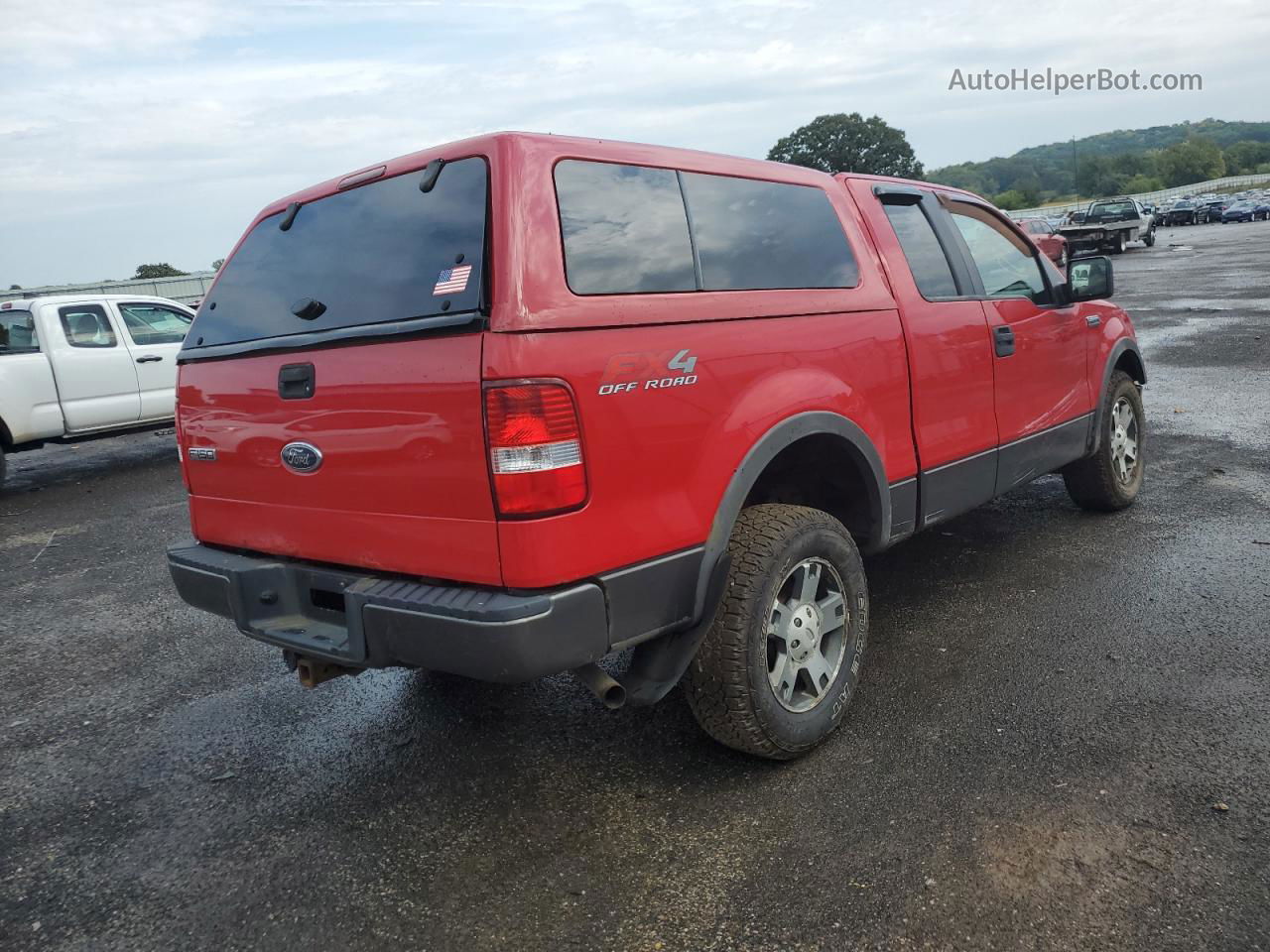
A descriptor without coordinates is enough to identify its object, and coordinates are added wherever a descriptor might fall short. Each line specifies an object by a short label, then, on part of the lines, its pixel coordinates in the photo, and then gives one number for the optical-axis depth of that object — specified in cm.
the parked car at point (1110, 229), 3138
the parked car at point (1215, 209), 5749
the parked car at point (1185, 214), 5797
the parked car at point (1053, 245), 1992
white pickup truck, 895
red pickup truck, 249
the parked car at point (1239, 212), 5550
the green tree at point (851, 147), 9638
